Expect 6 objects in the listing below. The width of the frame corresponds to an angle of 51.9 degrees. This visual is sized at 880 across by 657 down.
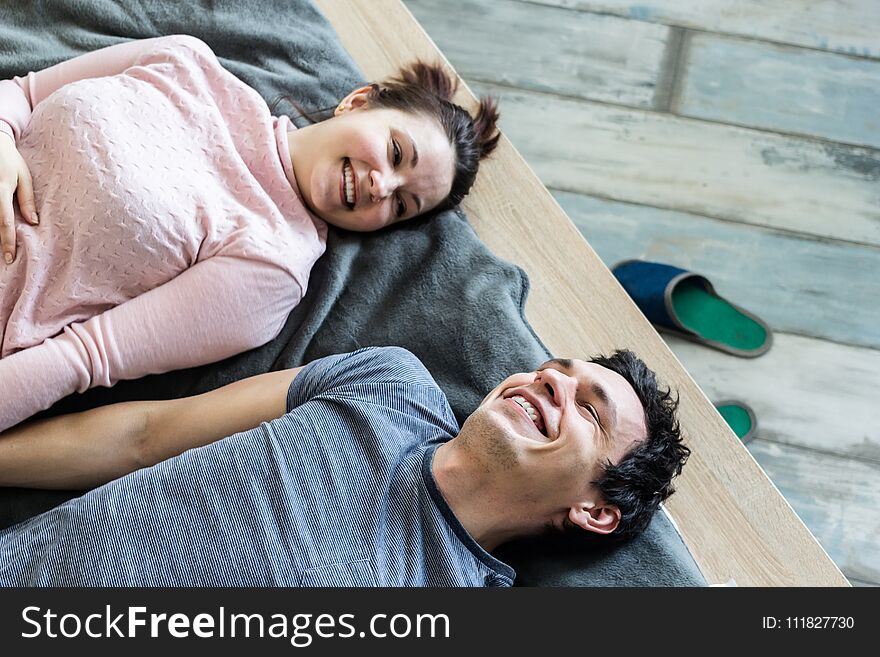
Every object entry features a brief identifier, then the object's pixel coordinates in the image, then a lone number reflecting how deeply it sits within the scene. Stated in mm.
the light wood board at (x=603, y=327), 1367
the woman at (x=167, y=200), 1251
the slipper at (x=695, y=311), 1877
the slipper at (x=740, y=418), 1823
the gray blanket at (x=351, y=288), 1301
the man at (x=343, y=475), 1075
